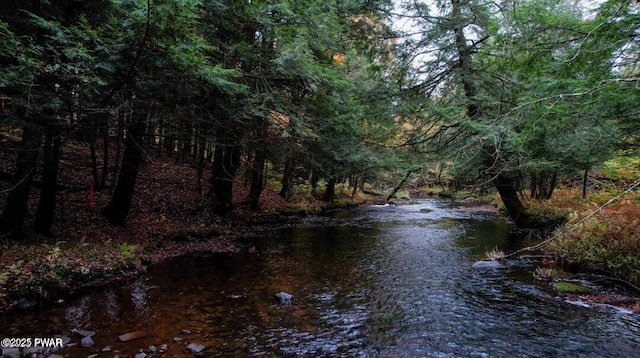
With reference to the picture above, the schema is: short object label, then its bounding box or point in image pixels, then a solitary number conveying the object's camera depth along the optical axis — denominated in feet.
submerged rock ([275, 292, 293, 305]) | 21.29
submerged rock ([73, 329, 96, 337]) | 16.12
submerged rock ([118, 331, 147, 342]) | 15.96
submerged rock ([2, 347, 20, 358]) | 14.02
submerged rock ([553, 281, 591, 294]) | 23.00
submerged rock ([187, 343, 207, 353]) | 15.38
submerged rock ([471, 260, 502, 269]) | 29.66
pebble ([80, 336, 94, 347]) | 15.24
